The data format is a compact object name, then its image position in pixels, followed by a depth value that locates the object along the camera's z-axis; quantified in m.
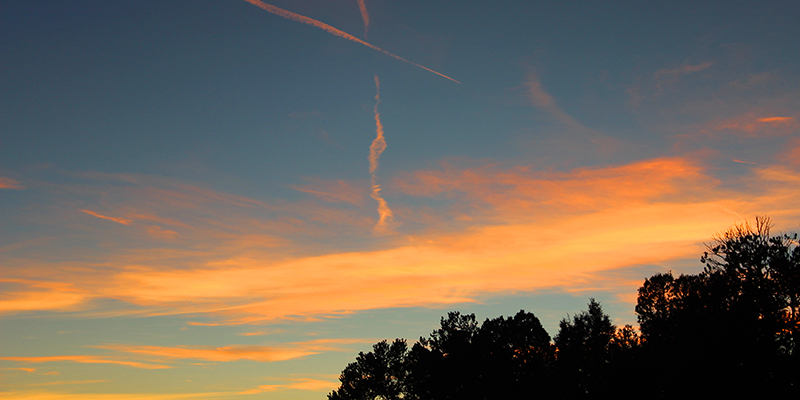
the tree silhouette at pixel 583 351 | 71.56
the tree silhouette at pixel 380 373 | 111.12
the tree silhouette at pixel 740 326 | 37.88
